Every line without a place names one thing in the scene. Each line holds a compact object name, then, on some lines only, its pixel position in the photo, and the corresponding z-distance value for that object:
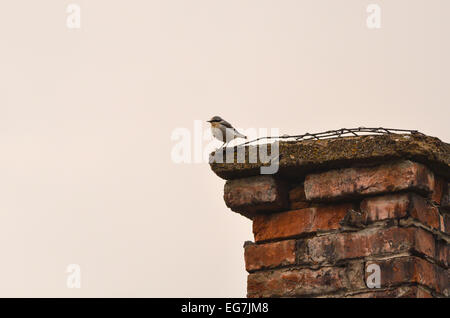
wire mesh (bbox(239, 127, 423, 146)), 9.59
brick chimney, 9.12
